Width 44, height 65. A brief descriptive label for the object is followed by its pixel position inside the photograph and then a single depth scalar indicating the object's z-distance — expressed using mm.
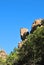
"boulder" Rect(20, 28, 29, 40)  93000
